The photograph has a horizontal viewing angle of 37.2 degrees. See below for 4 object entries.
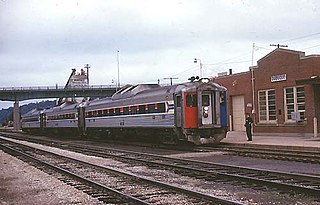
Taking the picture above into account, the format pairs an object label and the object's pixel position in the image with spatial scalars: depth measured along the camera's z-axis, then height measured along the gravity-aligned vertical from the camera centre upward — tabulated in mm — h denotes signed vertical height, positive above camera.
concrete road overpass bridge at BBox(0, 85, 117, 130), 83062 +3848
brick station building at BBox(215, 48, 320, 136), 26969 +1067
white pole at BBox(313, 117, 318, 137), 25034 -986
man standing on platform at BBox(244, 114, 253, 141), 25203 -960
